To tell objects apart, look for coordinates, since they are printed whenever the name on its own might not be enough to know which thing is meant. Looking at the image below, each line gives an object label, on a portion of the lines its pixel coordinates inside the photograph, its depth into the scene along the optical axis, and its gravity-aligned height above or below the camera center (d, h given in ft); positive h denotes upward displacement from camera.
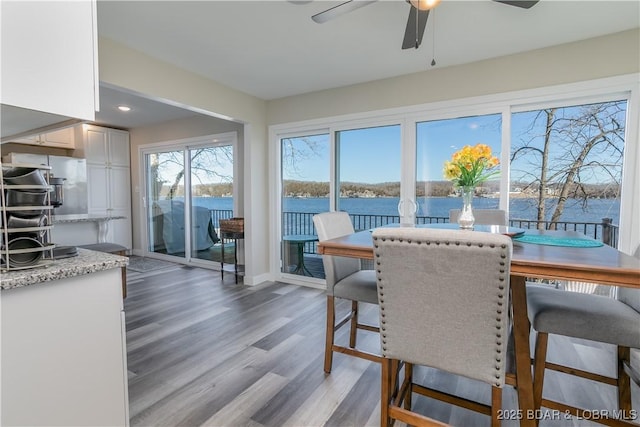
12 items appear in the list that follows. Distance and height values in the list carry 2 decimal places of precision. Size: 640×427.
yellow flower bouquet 5.48 +0.67
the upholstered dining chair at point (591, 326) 4.43 -1.92
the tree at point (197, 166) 15.96 +1.97
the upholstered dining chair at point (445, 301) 3.46 -1.27
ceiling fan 5.23 +3.57
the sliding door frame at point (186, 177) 15.38 +1.35
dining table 3.56 -0.82
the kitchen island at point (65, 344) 3.04 -1.63
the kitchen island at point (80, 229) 13.11 -1.34
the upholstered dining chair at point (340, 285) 6.30 -1.82
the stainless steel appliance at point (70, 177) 14.58 +1.24
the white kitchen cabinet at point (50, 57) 2.88 +1.50
